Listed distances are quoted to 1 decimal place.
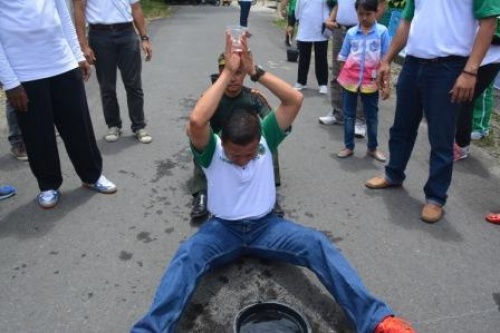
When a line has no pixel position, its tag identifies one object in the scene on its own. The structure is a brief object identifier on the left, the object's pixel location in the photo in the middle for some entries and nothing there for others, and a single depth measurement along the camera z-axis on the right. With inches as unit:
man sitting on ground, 84.1
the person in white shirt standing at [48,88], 114.7
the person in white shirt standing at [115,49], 164.6
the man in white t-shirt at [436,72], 111.0
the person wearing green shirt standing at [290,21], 375.7
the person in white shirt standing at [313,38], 239.3
